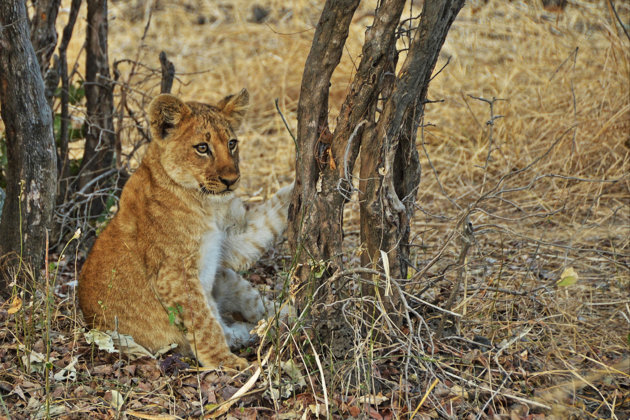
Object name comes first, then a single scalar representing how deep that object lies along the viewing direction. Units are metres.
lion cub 7.74
